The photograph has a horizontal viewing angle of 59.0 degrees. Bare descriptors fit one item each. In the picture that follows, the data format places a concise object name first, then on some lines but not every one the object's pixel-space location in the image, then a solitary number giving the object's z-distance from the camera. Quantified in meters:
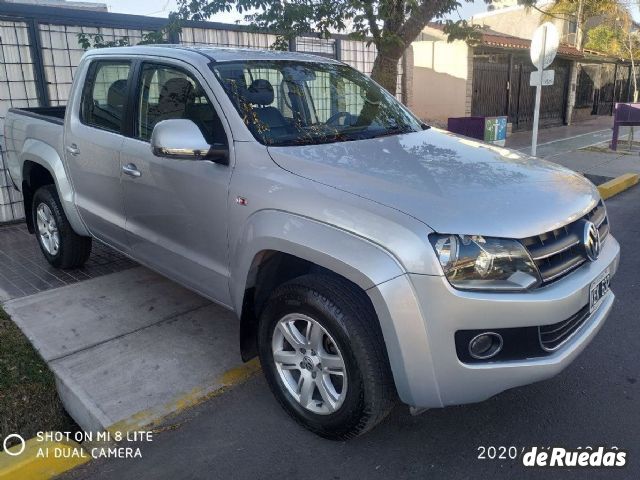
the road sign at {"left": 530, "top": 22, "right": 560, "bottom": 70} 7.54
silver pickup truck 2.33
